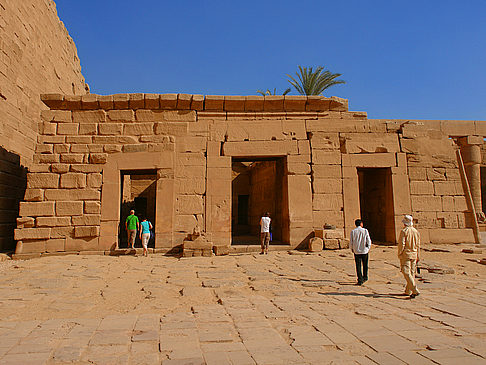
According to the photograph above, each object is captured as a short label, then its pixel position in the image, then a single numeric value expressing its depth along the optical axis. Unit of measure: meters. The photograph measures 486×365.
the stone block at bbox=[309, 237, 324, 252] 9.68
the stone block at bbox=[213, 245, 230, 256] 9.37
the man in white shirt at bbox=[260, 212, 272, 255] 9.57
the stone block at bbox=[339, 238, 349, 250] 9.88
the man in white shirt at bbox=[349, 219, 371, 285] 6.12
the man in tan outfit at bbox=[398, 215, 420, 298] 5.21
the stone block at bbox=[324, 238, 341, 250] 9.80
